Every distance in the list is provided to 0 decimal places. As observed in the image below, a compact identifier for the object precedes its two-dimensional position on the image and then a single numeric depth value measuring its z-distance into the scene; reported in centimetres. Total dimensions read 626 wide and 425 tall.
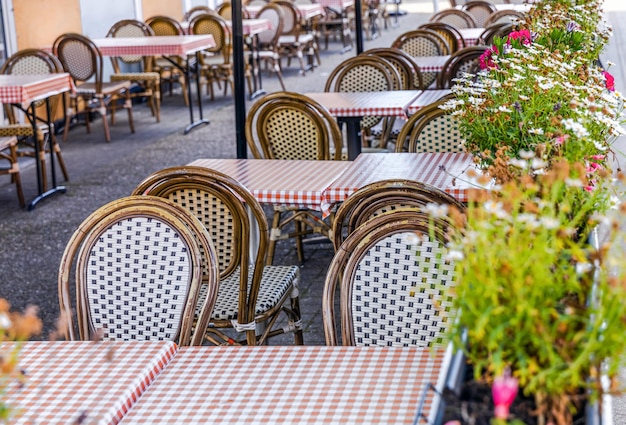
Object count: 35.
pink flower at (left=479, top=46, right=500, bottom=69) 371
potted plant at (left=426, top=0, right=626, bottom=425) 126
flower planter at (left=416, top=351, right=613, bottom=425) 131
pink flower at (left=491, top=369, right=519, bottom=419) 114
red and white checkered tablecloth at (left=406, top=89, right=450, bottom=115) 554
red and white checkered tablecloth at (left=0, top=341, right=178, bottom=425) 191
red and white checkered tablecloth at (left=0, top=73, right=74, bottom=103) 631
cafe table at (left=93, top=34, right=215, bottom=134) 889
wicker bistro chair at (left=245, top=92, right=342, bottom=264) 474
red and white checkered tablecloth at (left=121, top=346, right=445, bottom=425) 186
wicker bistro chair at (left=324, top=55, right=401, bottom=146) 610
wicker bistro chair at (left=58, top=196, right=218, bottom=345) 268
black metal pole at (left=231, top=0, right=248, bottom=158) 505
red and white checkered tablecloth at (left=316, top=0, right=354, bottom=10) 1476
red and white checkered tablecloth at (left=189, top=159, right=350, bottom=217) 375
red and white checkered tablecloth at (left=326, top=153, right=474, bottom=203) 369
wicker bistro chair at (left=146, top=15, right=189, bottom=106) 1036
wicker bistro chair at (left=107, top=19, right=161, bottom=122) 933
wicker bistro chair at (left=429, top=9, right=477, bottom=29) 927
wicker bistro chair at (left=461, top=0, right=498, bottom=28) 1002
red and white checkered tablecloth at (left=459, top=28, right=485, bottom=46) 834
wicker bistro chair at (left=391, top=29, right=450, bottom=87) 752
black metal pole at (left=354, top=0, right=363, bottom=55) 792
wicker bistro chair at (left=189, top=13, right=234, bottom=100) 1045
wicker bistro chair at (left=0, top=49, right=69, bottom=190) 686
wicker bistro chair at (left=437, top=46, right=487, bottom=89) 605
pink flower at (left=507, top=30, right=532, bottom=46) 383
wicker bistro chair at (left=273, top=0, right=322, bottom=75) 1220
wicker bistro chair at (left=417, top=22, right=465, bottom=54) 789
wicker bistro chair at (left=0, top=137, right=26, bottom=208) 632
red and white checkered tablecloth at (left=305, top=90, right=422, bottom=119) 541
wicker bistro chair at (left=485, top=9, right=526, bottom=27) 887
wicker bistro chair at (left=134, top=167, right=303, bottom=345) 327
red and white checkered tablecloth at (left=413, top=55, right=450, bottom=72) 697
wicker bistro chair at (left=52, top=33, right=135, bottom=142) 839
